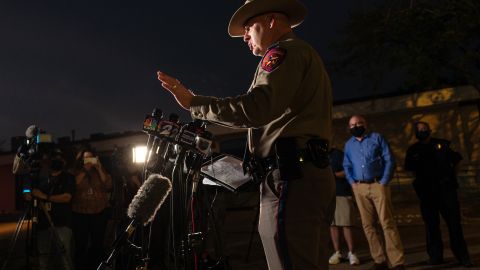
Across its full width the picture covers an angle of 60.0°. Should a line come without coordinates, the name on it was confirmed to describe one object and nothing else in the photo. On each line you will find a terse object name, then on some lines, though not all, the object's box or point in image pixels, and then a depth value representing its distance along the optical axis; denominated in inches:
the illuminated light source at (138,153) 251.1
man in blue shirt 208.2
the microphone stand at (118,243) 103.6
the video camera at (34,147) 195.8
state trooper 77.0
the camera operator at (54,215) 208.2
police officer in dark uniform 215.9
